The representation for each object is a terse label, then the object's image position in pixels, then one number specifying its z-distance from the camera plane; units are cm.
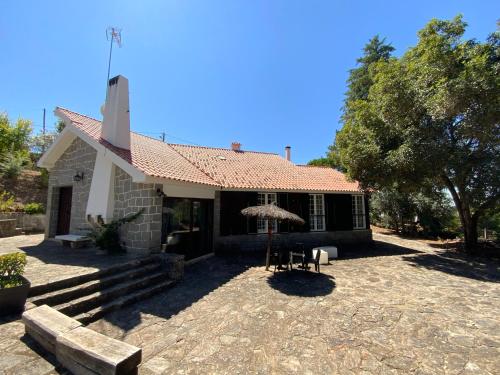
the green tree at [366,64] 2233
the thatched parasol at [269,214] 818
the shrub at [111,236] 781
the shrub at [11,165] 1750
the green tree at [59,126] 2373
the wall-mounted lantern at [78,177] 963
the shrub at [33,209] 1459
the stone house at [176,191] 812
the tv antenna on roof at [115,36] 1013
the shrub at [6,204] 1403
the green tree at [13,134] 1883
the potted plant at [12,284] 411
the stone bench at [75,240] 855
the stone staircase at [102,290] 477
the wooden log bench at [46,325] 341
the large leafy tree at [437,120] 915
